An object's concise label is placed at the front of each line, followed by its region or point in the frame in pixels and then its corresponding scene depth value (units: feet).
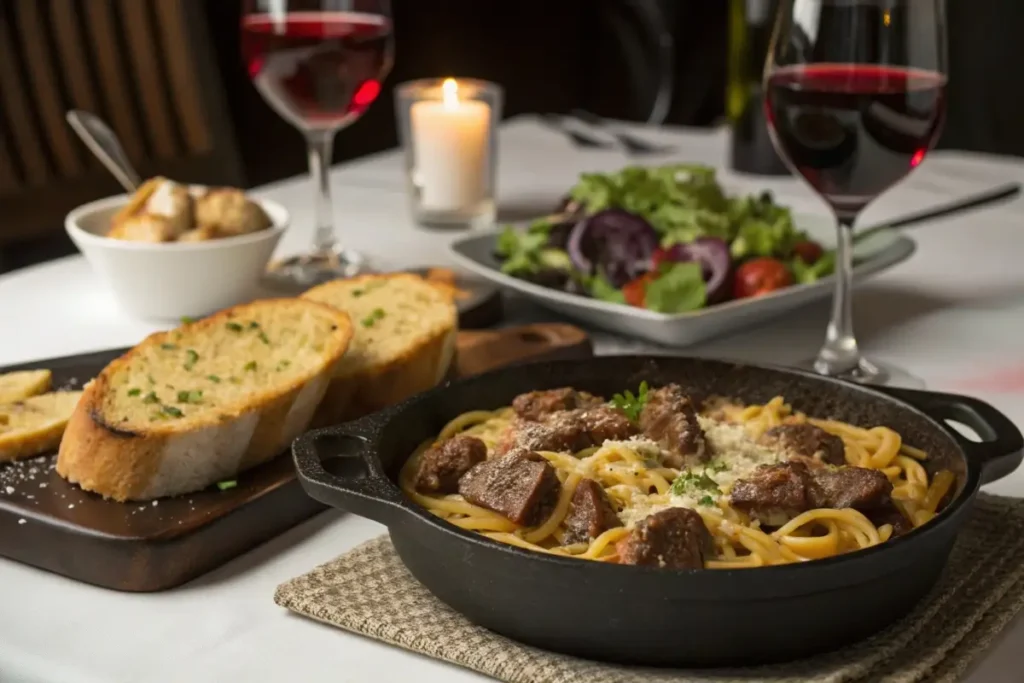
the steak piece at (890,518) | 3.54
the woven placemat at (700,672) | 3.31
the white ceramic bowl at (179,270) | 4.46
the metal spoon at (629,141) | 5.91
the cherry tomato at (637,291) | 4.41
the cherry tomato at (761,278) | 4.46
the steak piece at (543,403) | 3.76
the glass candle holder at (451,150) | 5.16
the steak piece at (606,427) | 3.69
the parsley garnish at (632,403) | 3.75
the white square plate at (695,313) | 4.28
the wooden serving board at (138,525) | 3.59
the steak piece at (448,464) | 3.61
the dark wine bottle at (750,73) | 5.35
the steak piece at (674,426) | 3.65
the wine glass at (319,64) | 4.79
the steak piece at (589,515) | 3.49
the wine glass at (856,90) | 4.09
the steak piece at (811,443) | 3.68
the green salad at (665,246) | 4.45
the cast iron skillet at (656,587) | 3.13
